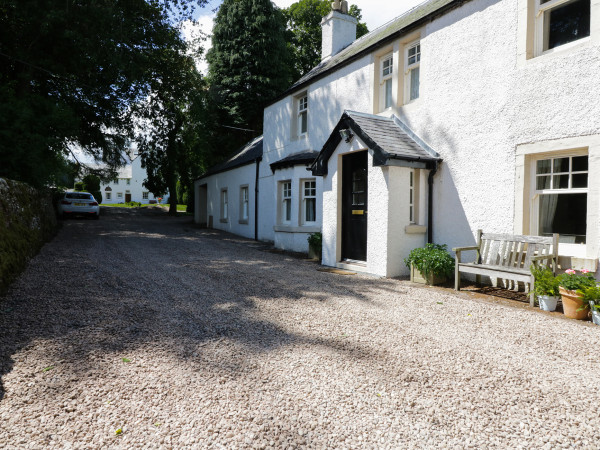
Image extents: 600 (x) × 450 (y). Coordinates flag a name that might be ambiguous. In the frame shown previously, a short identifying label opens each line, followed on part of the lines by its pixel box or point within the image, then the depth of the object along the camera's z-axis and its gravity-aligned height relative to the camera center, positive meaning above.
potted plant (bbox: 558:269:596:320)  5.48 -1.18
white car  21.80 +0.04
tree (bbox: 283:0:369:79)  31.14 +13.69
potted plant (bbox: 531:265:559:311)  5.93 -1.21
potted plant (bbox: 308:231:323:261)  11.11 -1.07
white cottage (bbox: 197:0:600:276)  6.44 +1.40
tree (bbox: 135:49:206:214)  16.78 +4.15
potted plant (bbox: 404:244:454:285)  7.75 -1.14
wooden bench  6.28 -0.82
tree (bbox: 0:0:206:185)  9.82 +4.50
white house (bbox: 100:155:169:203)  66.94 +2.67
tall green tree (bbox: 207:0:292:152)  25.08 +8.73
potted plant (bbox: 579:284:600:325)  5.30 -1.23
